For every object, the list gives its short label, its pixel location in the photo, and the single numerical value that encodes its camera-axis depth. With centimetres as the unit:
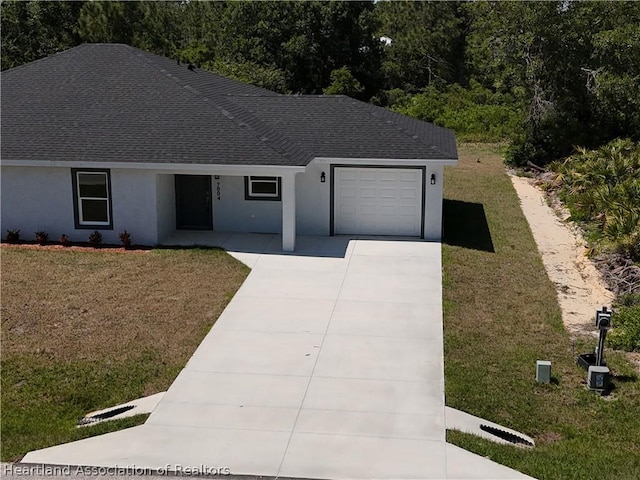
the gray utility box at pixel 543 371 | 1170
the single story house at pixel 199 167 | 1897
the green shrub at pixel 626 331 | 1309
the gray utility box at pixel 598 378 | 1138
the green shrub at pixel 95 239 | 1938
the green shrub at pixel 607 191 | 1789
